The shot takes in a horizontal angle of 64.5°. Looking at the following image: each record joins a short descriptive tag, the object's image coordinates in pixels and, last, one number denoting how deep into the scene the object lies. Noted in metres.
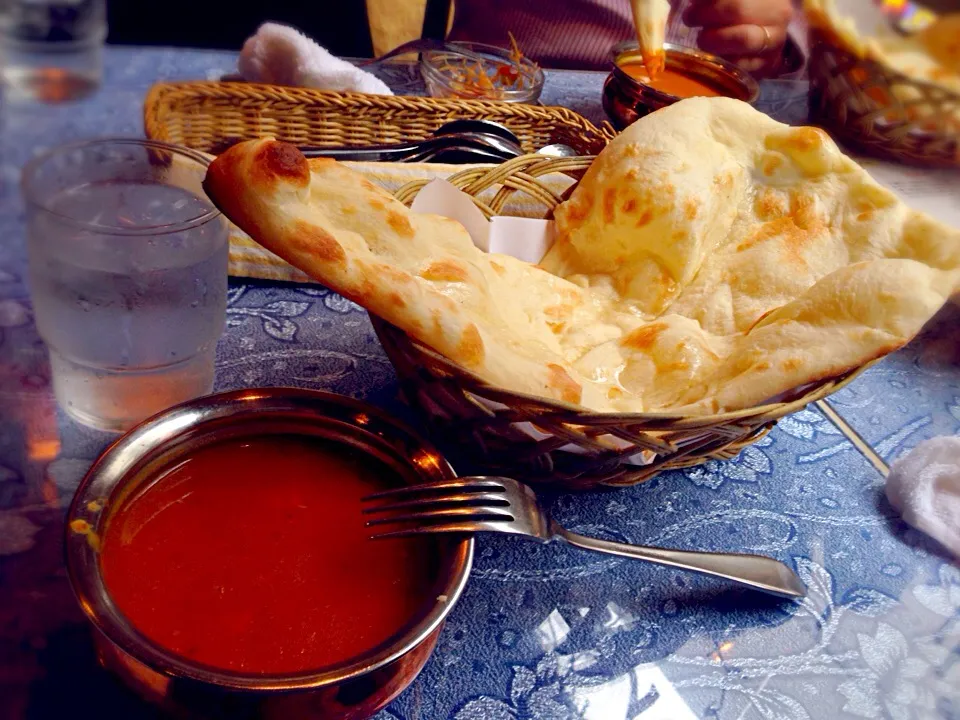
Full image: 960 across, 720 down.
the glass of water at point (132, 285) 0.59
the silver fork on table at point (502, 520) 0.55
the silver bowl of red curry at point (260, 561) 0.45
